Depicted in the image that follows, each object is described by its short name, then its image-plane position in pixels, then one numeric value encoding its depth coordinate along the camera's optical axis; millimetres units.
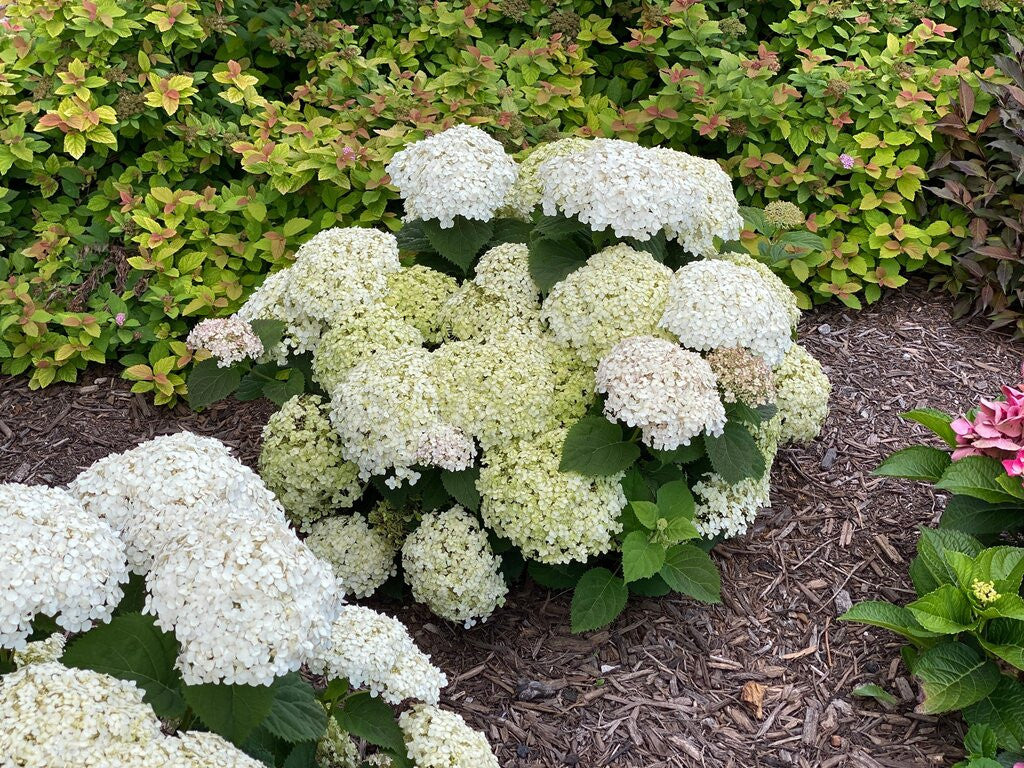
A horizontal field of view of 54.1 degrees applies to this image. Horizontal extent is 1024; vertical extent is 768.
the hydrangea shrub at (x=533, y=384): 2986
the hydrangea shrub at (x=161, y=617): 1743
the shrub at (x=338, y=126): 4340
